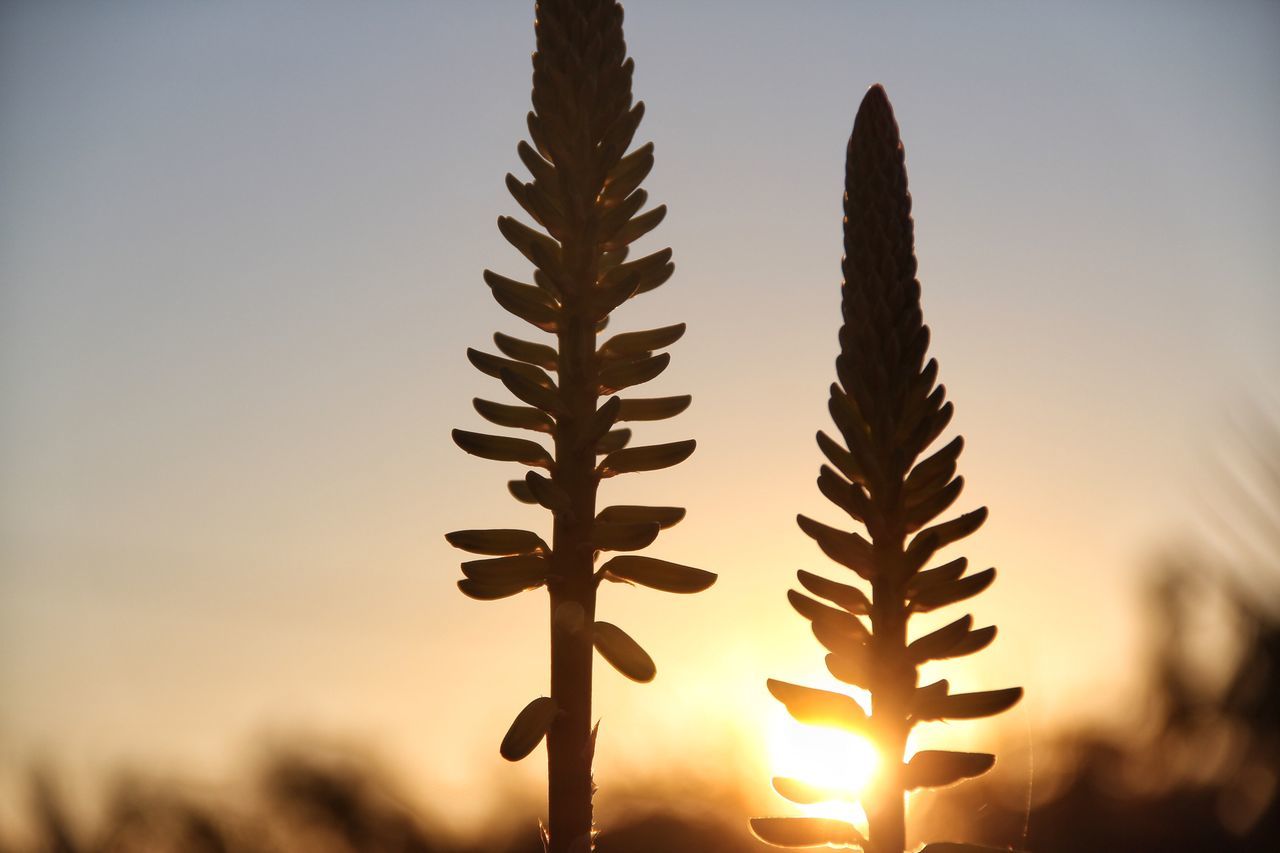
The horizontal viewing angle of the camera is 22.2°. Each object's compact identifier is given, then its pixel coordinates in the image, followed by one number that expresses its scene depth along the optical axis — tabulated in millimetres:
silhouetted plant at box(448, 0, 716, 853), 709
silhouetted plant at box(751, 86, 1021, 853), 673
